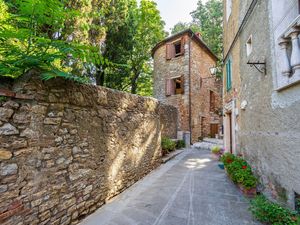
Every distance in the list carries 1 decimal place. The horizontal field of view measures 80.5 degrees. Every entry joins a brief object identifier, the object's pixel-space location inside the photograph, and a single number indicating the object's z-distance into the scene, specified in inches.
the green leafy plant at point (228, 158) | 196.2
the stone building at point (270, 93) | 93.0
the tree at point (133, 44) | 434.9
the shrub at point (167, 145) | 303.2
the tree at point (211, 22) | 650.8
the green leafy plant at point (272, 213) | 89.3
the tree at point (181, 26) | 777.1
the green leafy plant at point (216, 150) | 292.8
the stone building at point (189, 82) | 452.1
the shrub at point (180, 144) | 382.6
